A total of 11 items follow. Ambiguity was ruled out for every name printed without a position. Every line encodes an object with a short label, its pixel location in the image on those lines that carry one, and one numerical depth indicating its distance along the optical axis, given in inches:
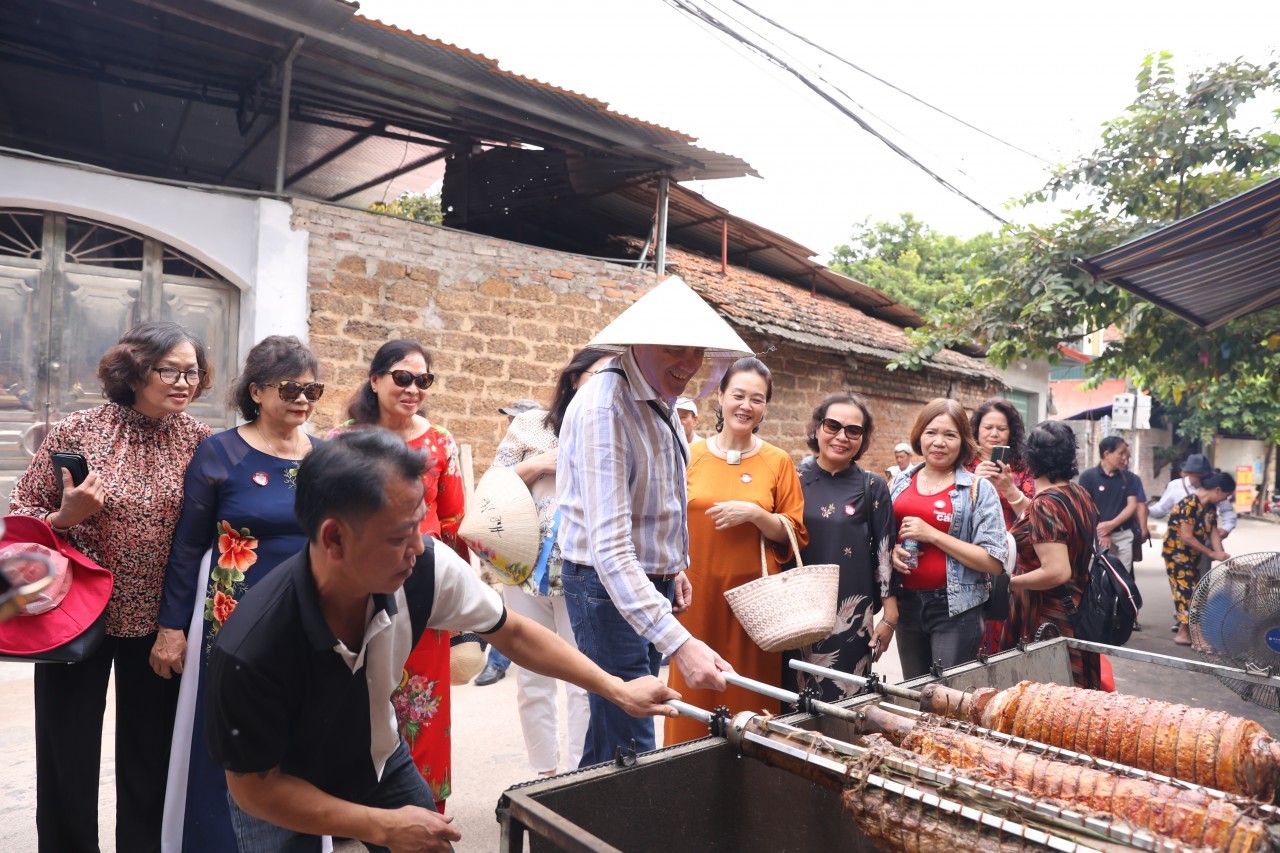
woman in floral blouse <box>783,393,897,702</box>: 147.6
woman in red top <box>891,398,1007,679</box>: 143.9
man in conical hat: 100.1
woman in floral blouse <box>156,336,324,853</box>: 108.6
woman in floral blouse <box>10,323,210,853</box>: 110.3
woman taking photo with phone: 175.2
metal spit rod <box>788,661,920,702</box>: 91.1
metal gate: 211.0
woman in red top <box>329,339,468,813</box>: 121.0
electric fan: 135.0
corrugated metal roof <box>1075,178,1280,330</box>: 179.2
